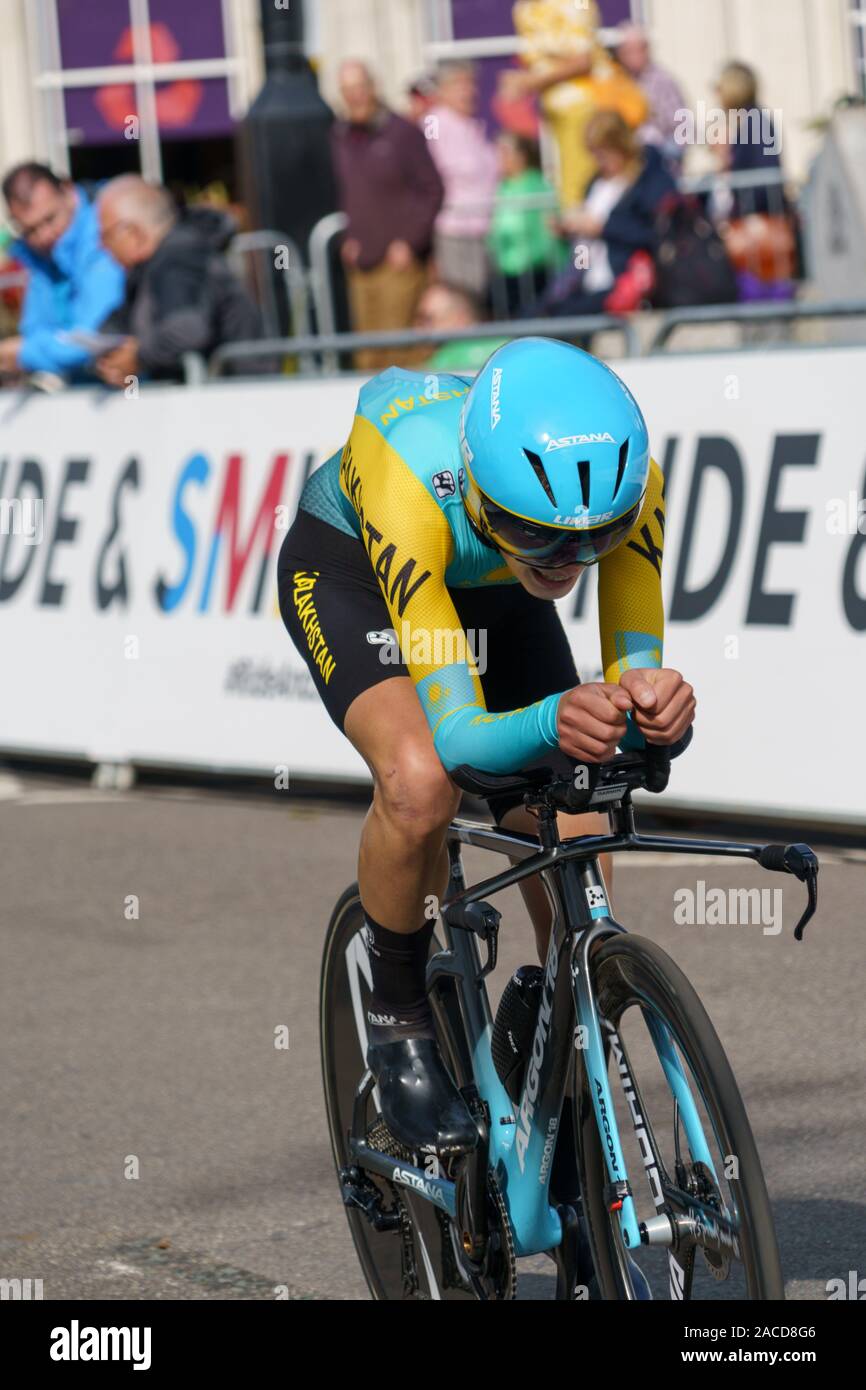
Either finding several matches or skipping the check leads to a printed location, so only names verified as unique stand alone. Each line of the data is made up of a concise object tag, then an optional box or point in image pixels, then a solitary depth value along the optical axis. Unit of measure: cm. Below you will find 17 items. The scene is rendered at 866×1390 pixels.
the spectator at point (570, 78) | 1419
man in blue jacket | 1109
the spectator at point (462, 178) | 1500
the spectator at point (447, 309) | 1187
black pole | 1334
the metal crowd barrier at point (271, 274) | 1375
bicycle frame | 351
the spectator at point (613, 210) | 1229
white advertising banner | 795
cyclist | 346
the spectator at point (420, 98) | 1566
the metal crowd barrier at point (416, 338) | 905
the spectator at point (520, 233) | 1479
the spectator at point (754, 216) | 1405
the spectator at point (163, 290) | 1023
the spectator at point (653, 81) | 1499
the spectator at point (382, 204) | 1353
